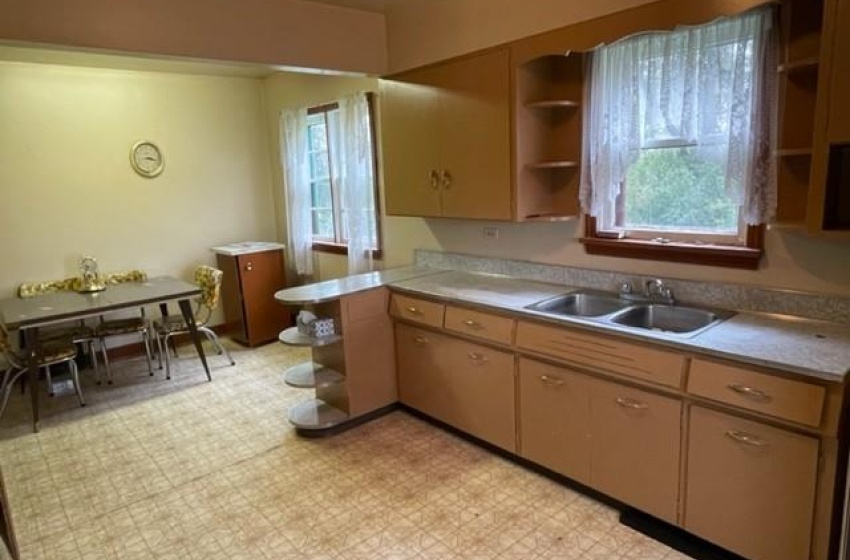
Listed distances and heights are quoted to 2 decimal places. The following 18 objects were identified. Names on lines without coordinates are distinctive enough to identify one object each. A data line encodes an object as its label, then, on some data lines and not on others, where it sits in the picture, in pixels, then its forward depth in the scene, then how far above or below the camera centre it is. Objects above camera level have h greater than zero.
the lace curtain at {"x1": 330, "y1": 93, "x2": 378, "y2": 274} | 4.35 +0.14
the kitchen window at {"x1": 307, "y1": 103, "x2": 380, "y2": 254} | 4.70 +0.07
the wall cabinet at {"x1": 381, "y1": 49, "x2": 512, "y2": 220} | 3.00 +0.33
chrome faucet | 2.66 -0.52
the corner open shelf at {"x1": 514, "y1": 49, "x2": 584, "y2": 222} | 2.90 +0.30
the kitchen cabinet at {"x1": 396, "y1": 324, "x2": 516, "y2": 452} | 2.89 -1.09
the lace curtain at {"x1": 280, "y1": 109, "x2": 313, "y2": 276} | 5.18 +0.14
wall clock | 5.00 +0.42
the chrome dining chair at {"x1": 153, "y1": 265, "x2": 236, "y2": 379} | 4.54 -0.99
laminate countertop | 1.86 -0.59
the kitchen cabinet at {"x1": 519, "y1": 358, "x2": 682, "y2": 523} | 2.24 -1.11
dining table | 3.65 -0.71
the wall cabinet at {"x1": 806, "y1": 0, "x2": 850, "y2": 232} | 1.84 +0.17
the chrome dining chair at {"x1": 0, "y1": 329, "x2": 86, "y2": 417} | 3.78 -1.06
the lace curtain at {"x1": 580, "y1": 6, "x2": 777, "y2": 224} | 2.24 +0.37
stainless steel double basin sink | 2.54 -0.62
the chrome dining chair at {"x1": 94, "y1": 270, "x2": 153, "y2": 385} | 4.45 -1.01
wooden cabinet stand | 5.17 -0.88
